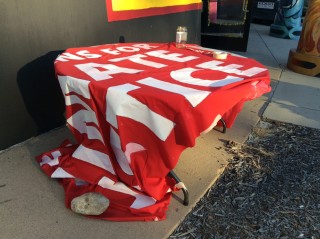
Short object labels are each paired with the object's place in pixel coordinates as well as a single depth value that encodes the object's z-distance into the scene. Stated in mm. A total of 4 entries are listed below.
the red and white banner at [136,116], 1747
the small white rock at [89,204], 1973
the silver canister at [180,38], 3168
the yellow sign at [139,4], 3767
